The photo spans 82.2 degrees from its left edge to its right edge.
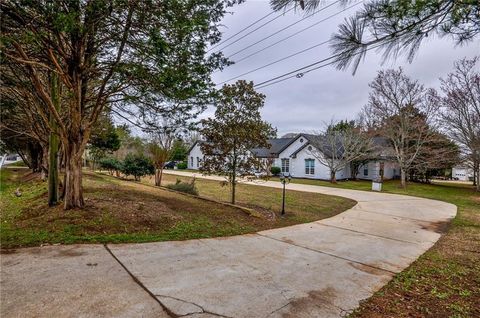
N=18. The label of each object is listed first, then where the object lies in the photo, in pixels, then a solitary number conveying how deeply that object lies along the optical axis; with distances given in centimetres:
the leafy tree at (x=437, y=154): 2020
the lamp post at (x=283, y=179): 868
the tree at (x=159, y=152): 1608
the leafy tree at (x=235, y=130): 916
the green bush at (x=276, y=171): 2822
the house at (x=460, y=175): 4123
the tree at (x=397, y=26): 290
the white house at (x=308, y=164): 2517
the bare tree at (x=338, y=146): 2202
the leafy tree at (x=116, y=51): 433
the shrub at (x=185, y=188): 1240
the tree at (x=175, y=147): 1672
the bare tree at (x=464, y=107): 1714
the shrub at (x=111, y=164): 2048
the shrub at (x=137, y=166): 1869
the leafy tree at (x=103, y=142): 1356
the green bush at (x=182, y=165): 4091
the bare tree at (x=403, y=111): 2019
